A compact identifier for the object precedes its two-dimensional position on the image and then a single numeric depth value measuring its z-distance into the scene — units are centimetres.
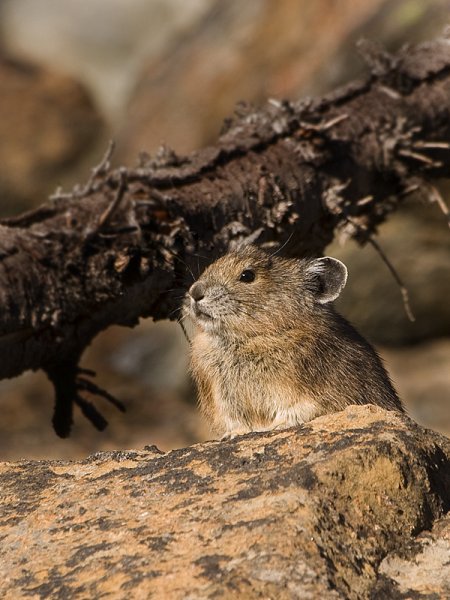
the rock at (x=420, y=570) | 832
